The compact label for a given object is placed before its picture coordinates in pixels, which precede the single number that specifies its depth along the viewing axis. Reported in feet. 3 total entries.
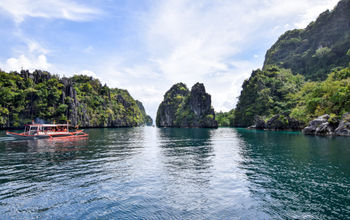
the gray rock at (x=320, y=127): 183.01
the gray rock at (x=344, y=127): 167.45
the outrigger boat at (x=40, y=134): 148.43
